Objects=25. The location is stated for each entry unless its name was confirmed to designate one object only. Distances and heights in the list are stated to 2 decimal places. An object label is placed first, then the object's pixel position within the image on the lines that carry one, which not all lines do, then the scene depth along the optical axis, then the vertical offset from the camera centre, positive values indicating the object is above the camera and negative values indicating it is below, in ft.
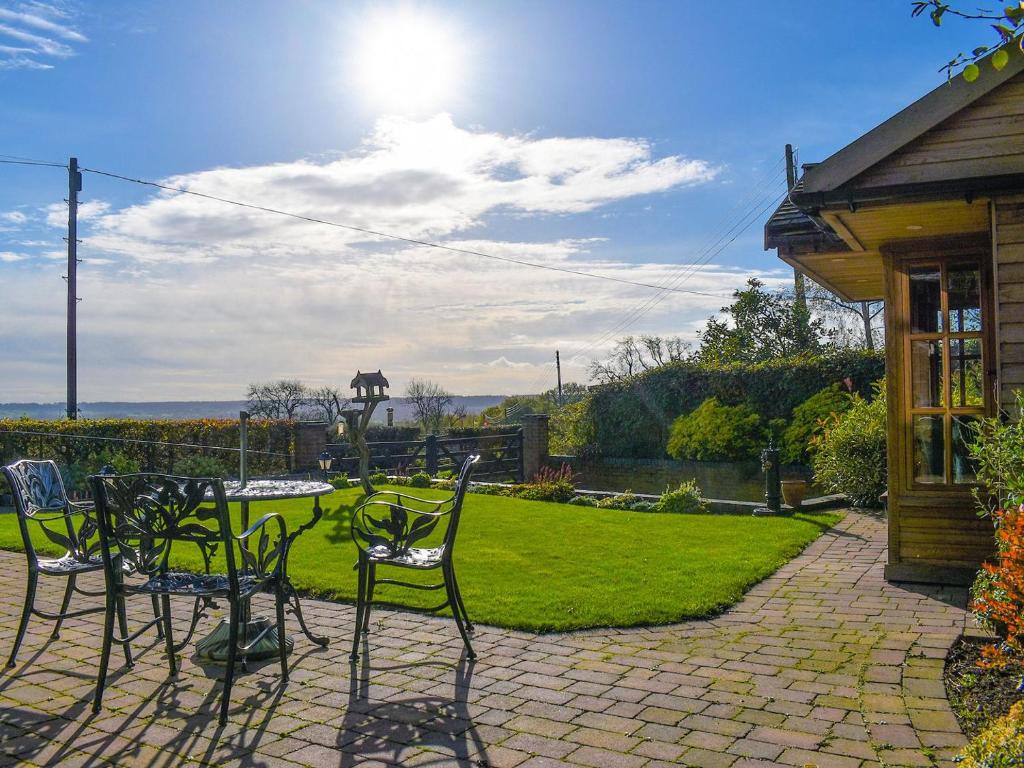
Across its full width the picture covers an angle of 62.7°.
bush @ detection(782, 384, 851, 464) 49.93 -1.00
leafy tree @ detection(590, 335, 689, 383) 80.02 +5.13
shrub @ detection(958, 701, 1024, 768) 7.80 -3.31
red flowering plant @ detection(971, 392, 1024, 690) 11.14 -2.14
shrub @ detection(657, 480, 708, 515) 35.09 -4.11
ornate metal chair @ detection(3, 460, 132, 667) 14.73 -2.16
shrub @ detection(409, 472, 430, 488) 45.80 -4.01
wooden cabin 17.40 +3.16
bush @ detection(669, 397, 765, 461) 54.54 -1.95
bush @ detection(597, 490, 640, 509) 37.09 -4.28
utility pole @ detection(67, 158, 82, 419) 64.69 +10.14
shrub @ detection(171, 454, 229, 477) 46.55 -3.25
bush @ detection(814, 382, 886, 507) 33.22 -2.11
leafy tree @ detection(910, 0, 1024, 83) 8.27 +3.96
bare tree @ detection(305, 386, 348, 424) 87.38 +0.71
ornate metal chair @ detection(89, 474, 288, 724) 12.66 -1.92
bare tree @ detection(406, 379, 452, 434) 90.45 +0.71
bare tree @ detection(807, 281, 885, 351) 85.08 +9.36
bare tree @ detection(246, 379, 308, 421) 90.43 +1.23
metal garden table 14.66 -3.75
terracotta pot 34.40 -3.63
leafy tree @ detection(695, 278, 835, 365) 73.97 +6.81
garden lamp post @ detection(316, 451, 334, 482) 41.83 -2.63
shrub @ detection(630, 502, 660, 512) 35.86 -4.36
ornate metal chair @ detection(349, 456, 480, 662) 14.67 -2.62
